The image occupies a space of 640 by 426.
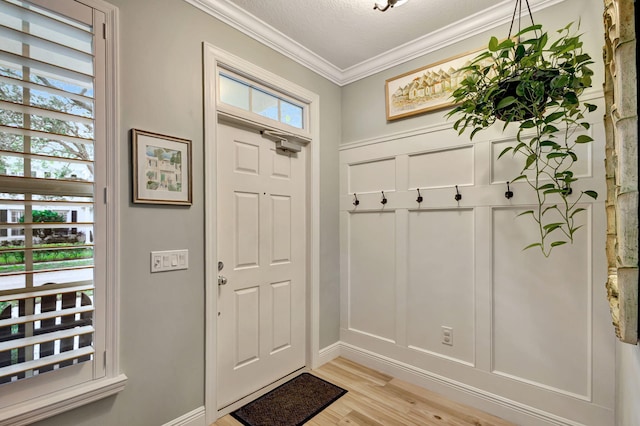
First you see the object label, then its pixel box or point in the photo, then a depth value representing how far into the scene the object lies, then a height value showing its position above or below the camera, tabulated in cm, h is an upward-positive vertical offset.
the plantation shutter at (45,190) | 120 +10
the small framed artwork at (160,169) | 155 +24
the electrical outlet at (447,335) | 212 -90
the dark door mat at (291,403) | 190 -133
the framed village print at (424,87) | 212 +94
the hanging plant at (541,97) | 125 +51
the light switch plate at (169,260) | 161 -27
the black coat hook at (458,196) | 208 +10
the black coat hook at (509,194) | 188 +10
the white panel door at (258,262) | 203 -38
